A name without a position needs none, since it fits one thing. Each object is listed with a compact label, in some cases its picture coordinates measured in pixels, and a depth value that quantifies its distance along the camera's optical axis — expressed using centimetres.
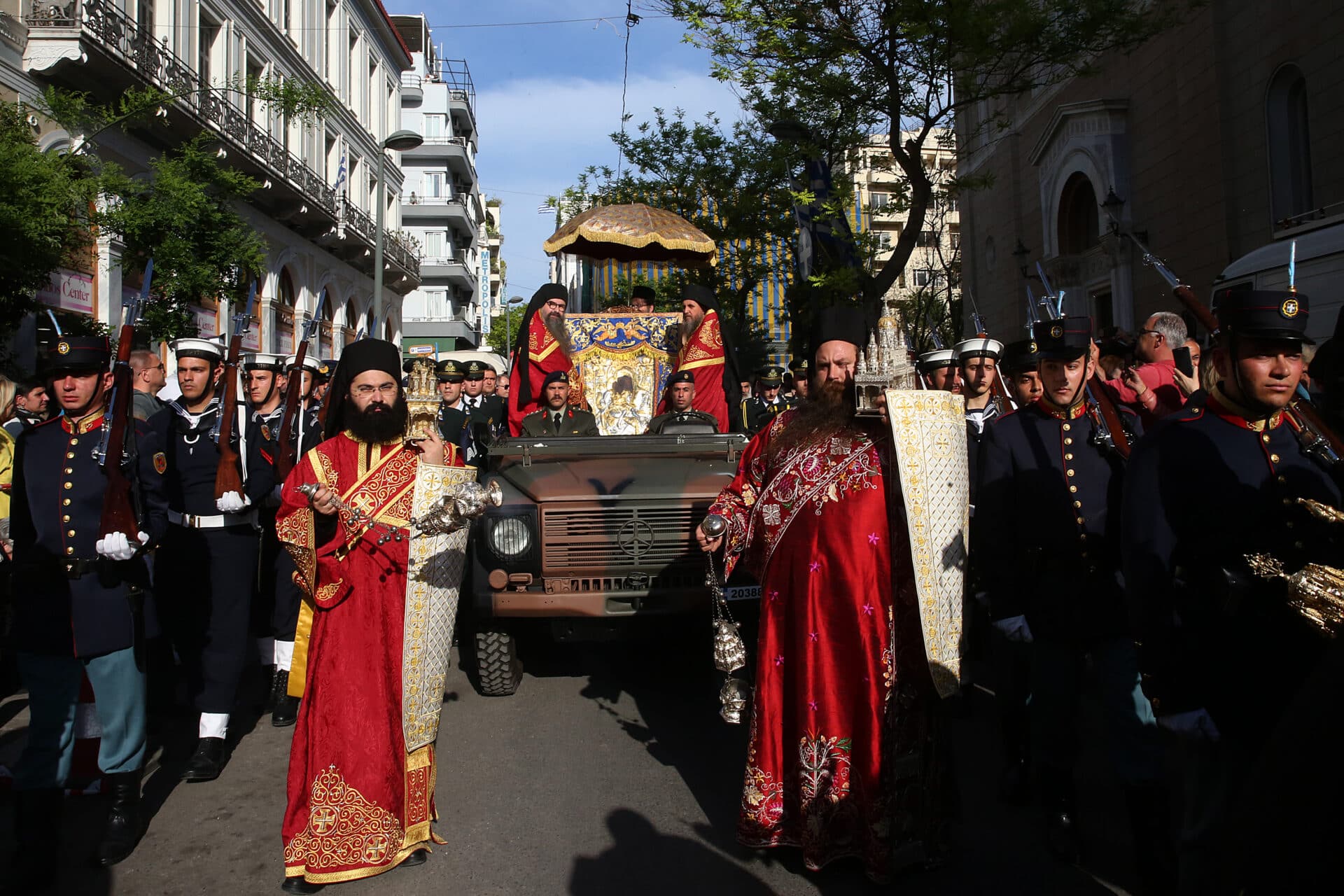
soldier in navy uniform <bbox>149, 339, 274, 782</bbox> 565
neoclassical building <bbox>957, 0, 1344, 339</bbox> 1493
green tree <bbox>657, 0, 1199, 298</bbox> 1259
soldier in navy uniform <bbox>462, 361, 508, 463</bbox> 758
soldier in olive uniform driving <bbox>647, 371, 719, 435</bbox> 795
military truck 637
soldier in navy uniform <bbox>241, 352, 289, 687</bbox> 648
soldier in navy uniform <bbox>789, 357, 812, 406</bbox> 1108
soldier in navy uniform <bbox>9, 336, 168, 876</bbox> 406
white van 923
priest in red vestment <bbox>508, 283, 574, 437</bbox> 934
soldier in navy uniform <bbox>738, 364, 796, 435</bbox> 1103
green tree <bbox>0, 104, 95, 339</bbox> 1051
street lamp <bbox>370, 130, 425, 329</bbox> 1823
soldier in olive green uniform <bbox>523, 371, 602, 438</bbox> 818
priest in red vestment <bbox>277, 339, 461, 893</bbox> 389
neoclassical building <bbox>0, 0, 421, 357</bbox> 1605
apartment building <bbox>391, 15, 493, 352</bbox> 5416
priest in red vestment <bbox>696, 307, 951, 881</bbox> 386
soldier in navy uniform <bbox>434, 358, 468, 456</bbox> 998
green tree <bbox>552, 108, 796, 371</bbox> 2264
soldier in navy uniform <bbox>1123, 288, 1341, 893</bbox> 263
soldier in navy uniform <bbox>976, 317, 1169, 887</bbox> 400
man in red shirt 577
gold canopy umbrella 1077
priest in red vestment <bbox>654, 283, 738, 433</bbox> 945
